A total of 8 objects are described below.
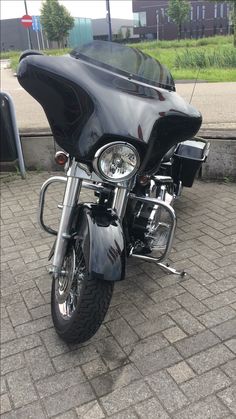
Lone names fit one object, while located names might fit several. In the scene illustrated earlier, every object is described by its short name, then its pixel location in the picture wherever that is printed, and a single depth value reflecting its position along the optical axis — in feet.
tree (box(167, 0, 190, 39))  160.93
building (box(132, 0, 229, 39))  192.44
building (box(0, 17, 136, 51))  193.16
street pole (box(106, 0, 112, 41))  56.77
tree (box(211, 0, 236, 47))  78.47
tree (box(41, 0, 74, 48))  154.51
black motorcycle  7.57
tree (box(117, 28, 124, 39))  172.51
